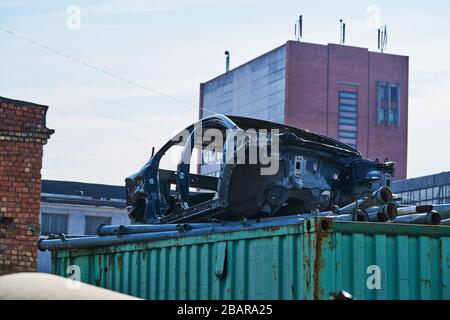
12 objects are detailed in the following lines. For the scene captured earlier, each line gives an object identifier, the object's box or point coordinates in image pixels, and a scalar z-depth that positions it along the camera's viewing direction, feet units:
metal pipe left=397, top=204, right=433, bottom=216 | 44.19
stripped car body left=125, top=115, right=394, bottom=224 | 54.76
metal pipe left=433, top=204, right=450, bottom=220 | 47.22
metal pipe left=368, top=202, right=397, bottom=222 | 43.46
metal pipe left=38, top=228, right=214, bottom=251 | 48.09
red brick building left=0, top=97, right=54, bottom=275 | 68.92
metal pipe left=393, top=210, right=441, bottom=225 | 43.04
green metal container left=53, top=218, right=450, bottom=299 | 36.33
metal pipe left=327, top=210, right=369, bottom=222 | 42.89
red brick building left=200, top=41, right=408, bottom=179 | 324.82
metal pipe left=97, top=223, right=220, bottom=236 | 50.41
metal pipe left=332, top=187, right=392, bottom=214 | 46.10
